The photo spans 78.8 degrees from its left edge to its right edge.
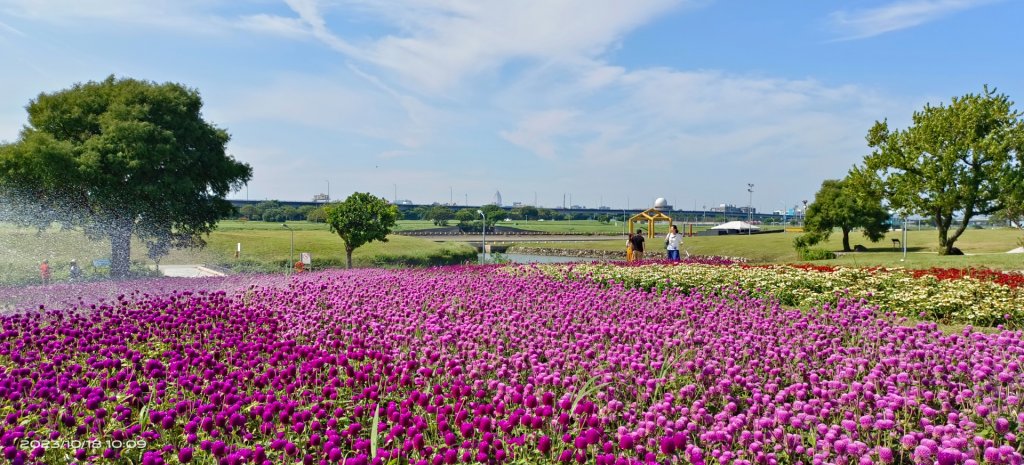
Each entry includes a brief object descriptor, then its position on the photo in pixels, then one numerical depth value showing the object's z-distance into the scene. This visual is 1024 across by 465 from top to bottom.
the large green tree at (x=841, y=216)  50.09
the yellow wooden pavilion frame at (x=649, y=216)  45.62
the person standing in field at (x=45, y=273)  20.06
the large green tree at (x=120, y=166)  23.39
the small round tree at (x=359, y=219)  31.41
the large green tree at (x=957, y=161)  33.00
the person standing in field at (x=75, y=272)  22.07
